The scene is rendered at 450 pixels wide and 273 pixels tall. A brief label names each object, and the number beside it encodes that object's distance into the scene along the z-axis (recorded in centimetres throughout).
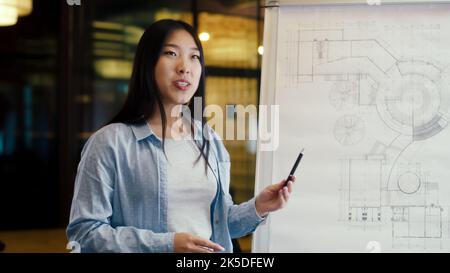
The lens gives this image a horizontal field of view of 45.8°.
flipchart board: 174
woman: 154
